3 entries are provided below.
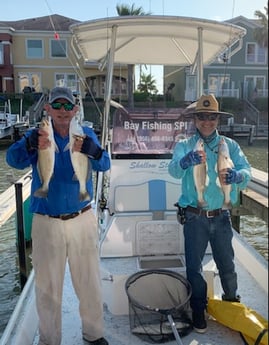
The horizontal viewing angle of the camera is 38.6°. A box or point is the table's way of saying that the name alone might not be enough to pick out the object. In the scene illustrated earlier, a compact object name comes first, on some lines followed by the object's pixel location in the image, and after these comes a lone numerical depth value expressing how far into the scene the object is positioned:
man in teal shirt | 2.41
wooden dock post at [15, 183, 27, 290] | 5.29
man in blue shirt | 2.30
